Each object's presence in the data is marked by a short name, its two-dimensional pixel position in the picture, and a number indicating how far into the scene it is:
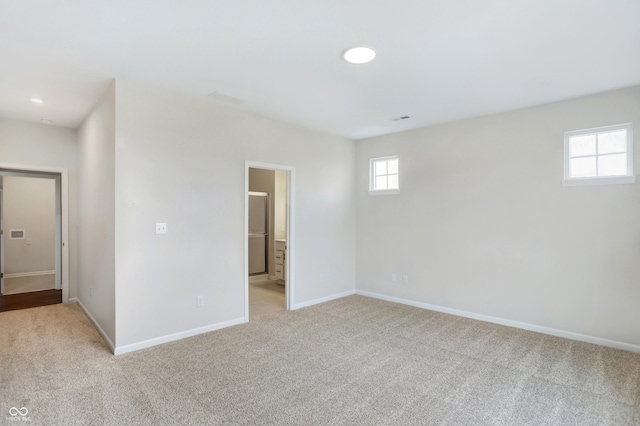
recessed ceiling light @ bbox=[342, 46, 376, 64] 2.53
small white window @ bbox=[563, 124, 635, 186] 3.34
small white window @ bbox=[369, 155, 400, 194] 5.23
